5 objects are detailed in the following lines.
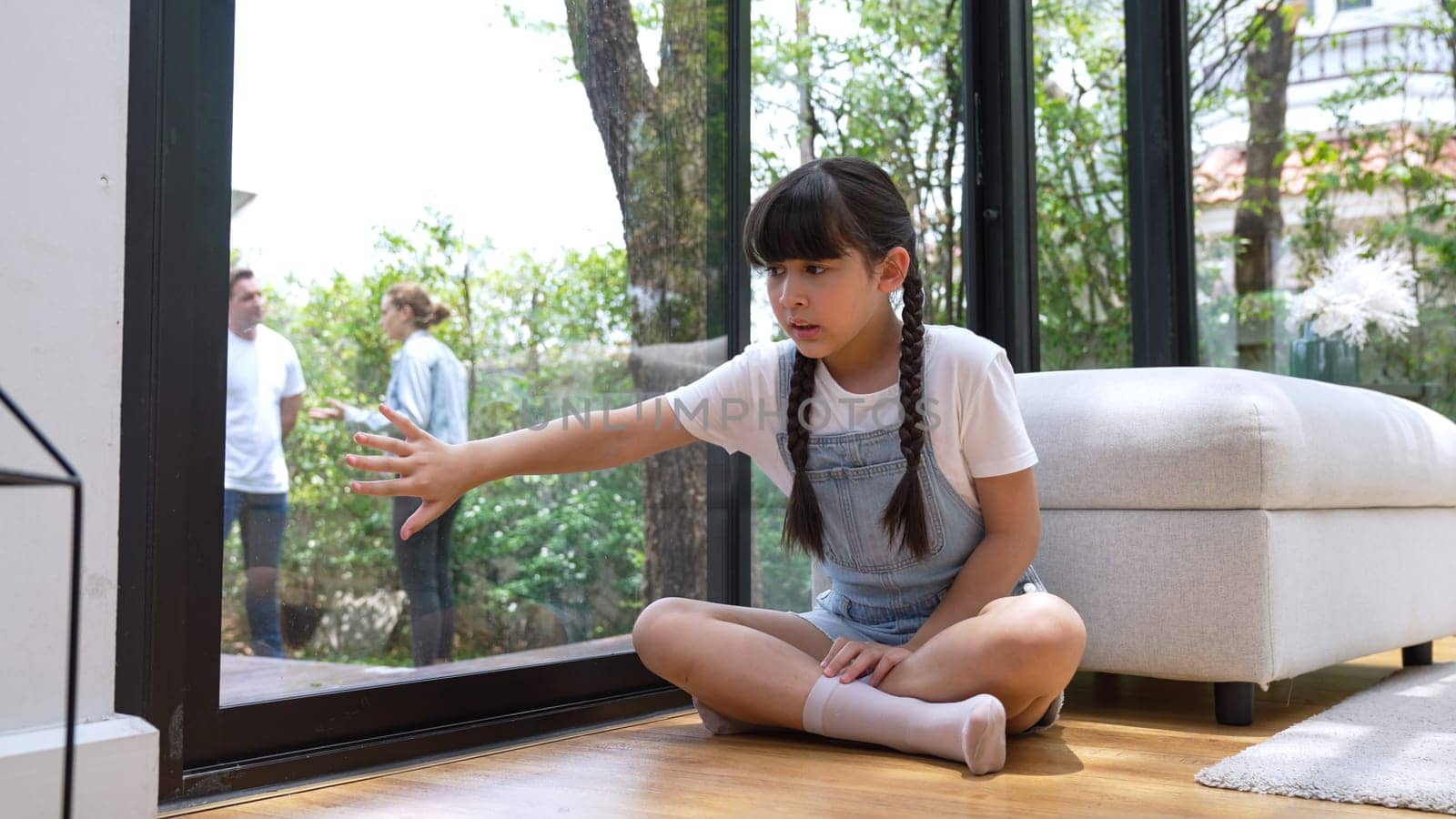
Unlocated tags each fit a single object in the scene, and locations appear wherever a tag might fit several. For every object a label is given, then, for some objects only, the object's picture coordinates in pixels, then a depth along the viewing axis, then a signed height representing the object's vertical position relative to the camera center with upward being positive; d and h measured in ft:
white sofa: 5.93 -0.29
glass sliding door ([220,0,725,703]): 5.70 +0.95
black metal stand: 2.09 -0.17
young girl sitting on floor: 5.07 -0.09
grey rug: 4.35 -1.18
